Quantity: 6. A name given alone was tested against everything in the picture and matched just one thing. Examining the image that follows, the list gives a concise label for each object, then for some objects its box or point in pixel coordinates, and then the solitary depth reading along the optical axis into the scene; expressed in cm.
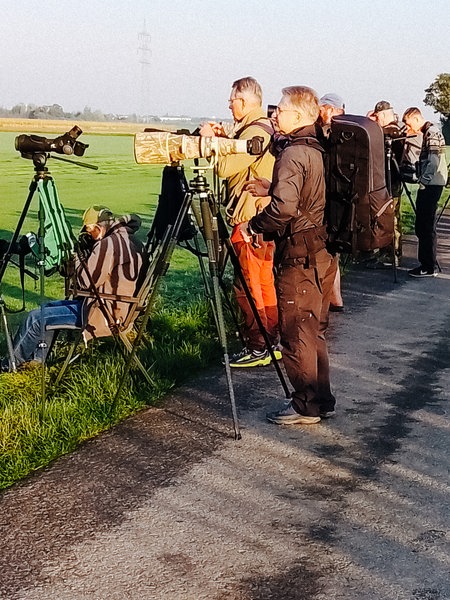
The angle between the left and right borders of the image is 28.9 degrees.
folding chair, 570
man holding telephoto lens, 651
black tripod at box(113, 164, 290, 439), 520
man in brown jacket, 499
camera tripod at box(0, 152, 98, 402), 517
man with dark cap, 998
